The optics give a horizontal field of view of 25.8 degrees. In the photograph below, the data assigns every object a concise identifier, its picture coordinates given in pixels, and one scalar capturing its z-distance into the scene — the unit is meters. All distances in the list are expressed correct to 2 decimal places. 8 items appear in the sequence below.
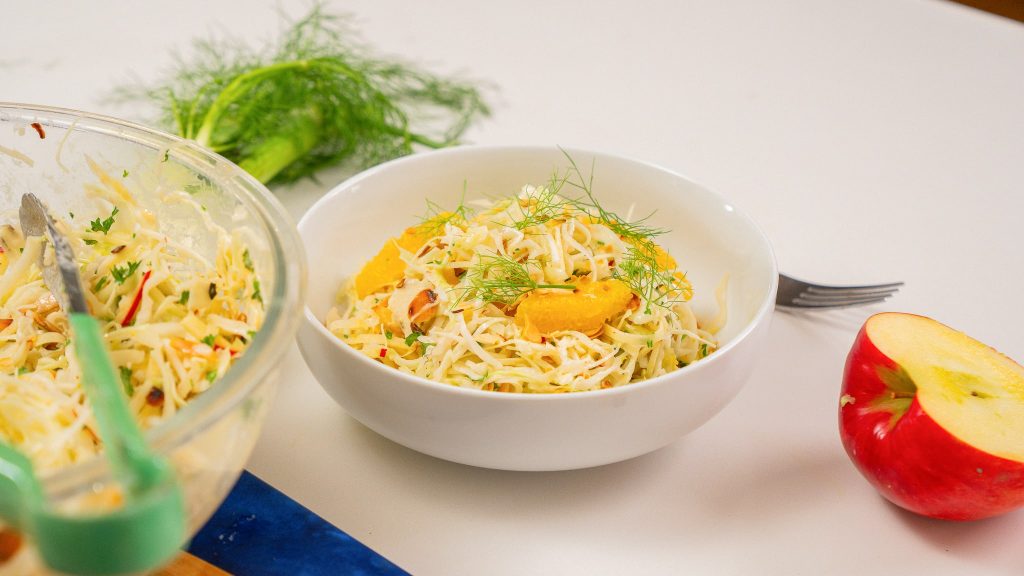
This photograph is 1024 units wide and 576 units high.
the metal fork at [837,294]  0.88
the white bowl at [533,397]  0.75
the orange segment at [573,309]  0.80
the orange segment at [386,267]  0.84
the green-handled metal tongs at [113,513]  0.64
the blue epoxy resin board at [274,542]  0.74
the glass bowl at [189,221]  0.67
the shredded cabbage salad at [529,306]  0.79
